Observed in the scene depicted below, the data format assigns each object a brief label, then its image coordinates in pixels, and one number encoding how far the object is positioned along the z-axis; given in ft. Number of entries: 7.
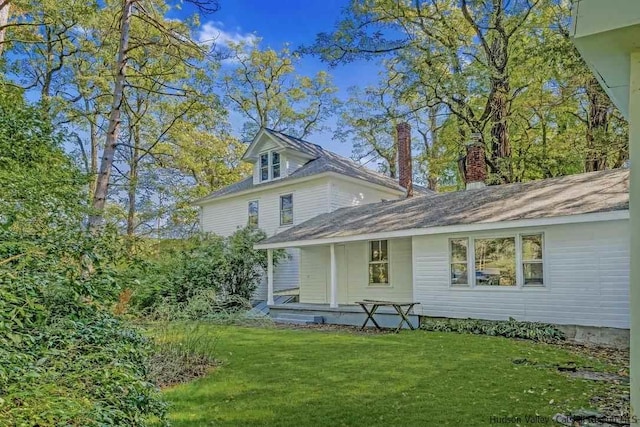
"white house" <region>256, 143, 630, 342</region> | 30.42
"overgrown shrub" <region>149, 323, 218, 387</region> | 20.85
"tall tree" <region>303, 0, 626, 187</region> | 54.95
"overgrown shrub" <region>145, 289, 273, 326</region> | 21.47
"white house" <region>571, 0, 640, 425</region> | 8.16
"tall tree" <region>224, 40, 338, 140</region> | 98.27
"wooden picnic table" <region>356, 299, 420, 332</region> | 36.10
